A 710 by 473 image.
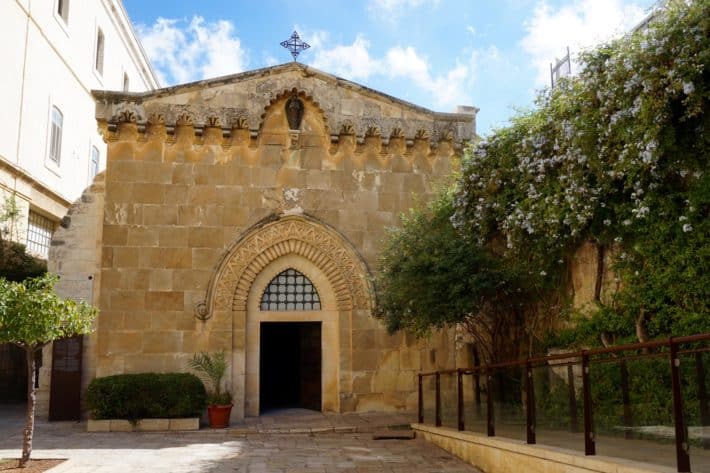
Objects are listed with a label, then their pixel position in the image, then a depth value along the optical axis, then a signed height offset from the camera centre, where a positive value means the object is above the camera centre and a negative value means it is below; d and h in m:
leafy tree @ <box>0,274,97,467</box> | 7.66 +0.34
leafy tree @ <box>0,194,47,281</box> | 15.22 +2.28
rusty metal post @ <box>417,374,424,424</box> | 10.98 -1.06
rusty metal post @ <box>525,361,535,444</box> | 6.54 -0.62
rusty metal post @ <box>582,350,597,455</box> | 5.33 -0.58
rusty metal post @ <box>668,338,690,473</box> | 4.27 -0.53
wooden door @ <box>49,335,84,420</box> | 12.16 -0.66
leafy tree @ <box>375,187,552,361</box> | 9.95 +0.91
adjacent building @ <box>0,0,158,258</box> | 15.64 +6.76
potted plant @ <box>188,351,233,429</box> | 11.41 -0.73
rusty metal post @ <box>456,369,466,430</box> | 8.86 -0.80
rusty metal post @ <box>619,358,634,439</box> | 5.16 -0.49
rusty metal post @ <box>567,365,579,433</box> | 5.75 -0.54
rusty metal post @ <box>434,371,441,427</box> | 10.10 -0.91
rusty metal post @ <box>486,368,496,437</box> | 7.75 -0.78
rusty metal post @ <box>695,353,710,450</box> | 4.20 -0.37
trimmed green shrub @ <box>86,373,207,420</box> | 11.27 -0.93
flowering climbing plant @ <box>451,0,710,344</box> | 7.14 +2.11
